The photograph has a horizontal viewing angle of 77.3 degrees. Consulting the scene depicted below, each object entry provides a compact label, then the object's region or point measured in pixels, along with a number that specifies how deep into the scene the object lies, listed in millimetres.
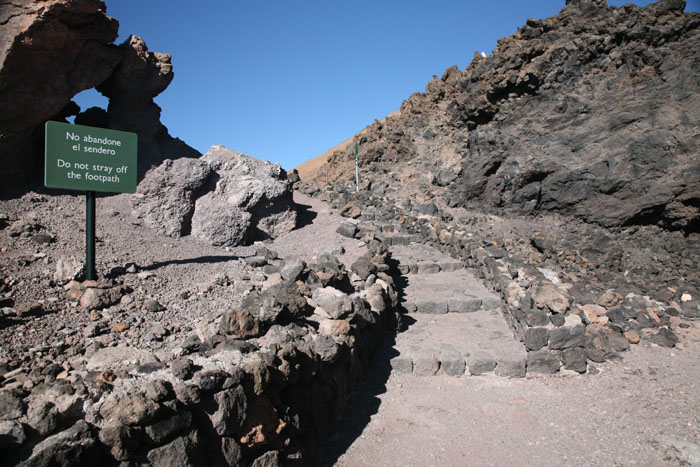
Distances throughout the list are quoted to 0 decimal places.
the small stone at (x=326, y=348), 5082
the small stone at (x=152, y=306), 5005
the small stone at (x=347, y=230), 10820
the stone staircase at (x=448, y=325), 6820
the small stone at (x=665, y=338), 7172
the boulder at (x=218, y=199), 8445
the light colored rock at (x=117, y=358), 3651
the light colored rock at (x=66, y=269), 5213
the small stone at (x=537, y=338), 7043
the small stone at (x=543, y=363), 6785
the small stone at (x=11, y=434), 2473
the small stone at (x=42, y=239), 6174
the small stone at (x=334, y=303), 5828
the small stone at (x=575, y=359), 6715
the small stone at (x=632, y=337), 7312
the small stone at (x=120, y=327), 4425
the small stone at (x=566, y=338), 6945
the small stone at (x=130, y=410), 2920
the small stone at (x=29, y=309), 4301
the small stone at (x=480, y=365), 6785
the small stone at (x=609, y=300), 8148
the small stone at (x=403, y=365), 6832
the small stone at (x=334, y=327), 5562
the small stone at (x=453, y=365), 6789
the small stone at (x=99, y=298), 4734
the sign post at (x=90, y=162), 5461
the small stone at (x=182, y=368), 3539
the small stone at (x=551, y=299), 7578
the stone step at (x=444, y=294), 8898
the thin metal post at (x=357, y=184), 16438
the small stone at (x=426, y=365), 6797
